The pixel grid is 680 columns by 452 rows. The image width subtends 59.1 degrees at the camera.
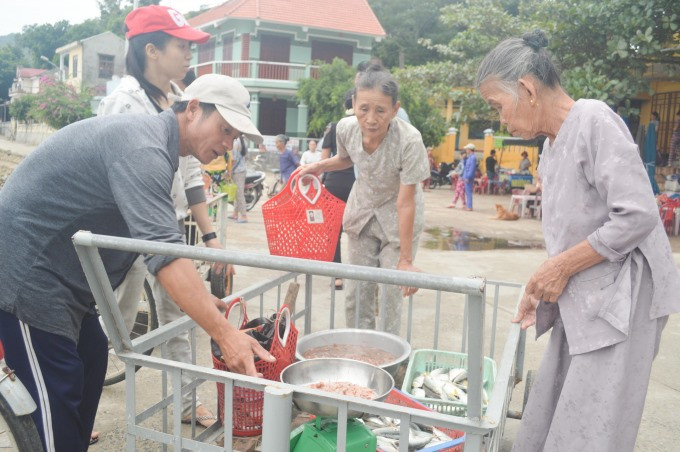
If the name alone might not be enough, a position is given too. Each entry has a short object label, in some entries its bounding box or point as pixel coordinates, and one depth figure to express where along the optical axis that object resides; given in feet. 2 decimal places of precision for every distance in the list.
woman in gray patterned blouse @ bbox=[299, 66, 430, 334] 10.00
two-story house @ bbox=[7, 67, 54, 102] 172.55
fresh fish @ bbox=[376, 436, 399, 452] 6.36
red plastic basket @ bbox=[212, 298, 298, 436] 6.57
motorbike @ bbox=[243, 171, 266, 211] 42.24
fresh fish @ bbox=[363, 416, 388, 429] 6.91
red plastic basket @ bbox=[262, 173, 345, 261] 9.17
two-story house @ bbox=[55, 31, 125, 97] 145.79
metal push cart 4.26
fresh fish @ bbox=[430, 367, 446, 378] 8.63
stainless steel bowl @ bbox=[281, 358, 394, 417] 6.68
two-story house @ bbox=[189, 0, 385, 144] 90.99
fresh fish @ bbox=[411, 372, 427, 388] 8.35
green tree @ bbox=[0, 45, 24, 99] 206.18
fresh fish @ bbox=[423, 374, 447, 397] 8.14
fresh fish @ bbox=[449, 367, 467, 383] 8.57
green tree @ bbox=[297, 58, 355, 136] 79.77
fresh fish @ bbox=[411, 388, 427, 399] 8.05
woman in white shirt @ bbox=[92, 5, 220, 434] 9.06
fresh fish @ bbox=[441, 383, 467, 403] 7.98
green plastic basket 7.55
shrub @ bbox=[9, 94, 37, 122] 133.49
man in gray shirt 5.74
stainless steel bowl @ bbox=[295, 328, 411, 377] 8.38
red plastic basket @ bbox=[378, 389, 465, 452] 6.84
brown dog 43.14
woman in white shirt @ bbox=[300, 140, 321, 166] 41.22
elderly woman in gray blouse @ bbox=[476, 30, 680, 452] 5.78
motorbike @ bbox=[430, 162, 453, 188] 72.87
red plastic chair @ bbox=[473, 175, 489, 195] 66.64
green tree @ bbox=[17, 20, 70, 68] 220.23
